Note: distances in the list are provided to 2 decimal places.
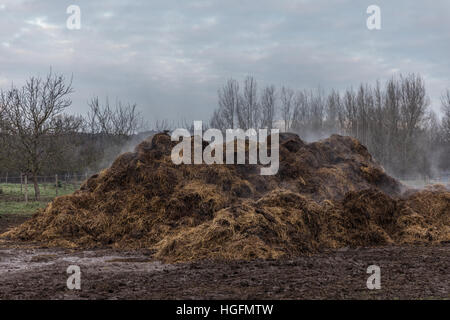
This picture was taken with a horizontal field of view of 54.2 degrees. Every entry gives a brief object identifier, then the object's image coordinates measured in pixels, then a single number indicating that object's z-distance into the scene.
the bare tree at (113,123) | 40.47
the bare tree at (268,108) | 44.00
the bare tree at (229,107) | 42.72
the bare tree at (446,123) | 42.12
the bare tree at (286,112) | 46.22
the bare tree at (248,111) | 42.56
